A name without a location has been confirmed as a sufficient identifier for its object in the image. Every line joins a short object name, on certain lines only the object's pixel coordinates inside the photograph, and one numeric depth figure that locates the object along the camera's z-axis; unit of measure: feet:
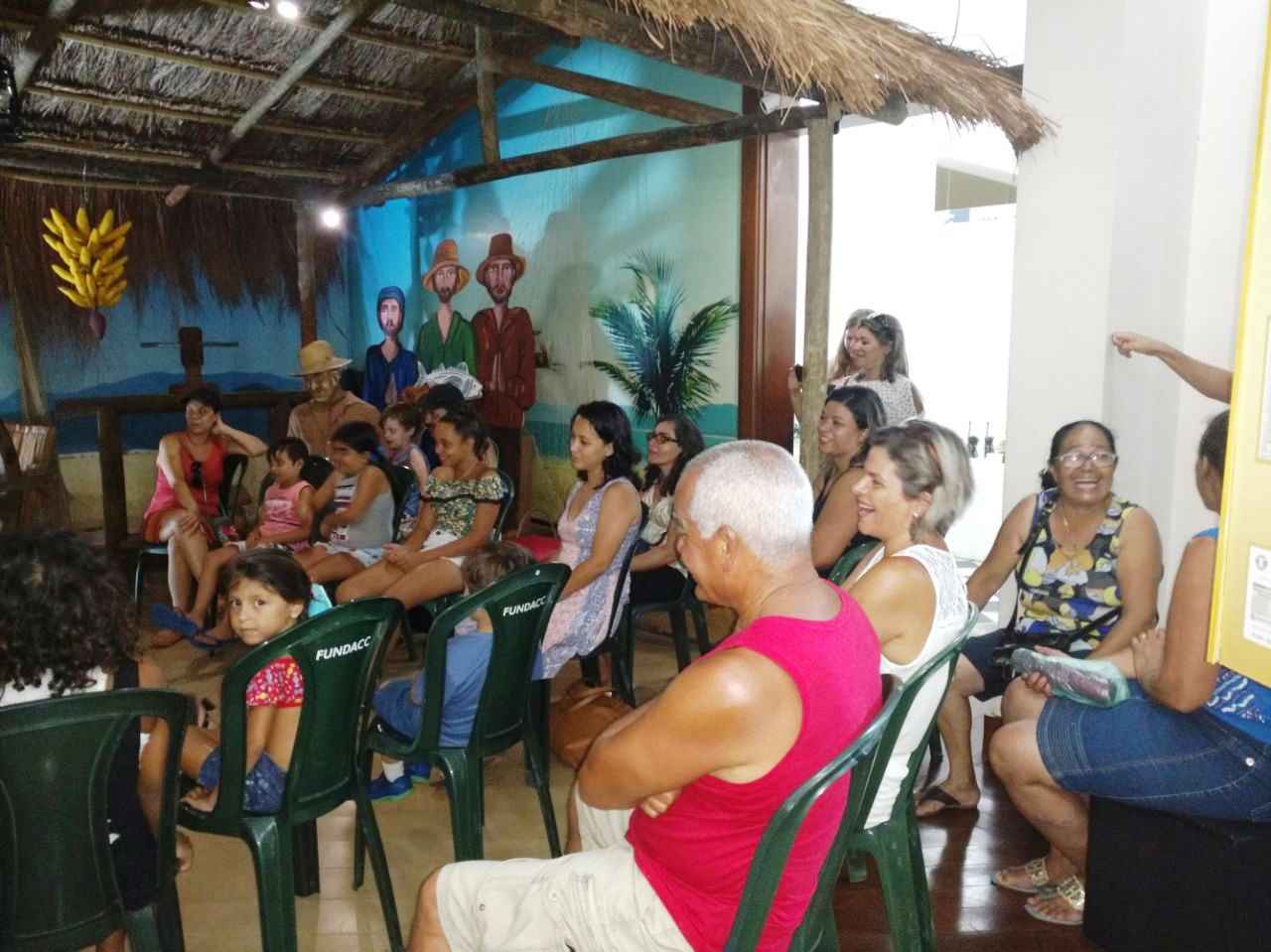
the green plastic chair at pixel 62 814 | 5.26
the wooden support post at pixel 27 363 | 25.21
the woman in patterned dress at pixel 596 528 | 11.39
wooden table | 21.27
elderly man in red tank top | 4.71
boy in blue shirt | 8.61
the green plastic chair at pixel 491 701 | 8.08
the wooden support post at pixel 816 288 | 13.52
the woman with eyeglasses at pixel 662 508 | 13.21
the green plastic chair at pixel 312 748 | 6.71
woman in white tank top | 7.08
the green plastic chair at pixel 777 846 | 4.59
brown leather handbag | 10.93
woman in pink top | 16.16
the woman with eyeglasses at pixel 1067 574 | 9.46
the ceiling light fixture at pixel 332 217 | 27.45
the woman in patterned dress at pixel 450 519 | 13.34
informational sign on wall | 2.80
